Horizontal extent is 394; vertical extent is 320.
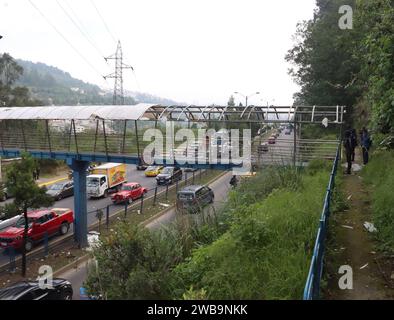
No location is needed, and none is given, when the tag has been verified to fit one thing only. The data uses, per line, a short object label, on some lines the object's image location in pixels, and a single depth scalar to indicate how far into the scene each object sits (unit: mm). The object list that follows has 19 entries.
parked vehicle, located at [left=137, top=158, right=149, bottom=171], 18641
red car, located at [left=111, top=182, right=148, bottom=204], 28875
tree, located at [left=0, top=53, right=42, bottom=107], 54031
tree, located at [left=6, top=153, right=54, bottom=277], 16312
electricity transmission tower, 48938
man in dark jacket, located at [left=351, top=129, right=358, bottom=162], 14289
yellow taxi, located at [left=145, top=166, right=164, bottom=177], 42281
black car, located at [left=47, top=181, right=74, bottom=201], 30897
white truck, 31484
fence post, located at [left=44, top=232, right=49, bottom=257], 18422
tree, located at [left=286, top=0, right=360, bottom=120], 26938
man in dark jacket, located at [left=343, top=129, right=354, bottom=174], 14195
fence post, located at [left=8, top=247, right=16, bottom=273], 16953
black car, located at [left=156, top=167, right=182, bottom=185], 35969
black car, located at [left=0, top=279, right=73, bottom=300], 11345
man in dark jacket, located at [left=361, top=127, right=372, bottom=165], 14688
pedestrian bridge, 17203
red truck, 18750
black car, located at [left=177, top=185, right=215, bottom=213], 23480
